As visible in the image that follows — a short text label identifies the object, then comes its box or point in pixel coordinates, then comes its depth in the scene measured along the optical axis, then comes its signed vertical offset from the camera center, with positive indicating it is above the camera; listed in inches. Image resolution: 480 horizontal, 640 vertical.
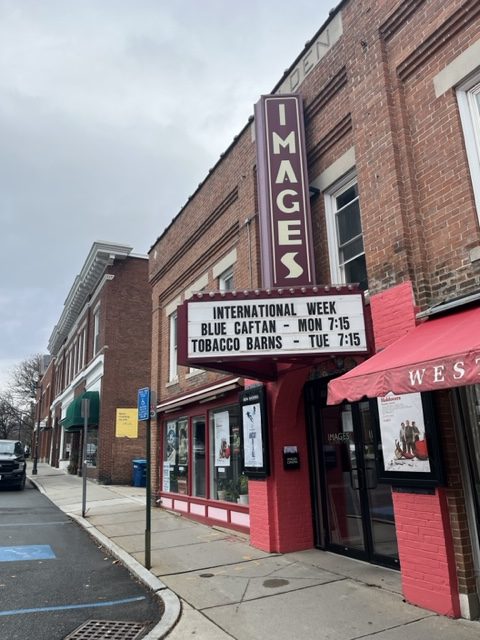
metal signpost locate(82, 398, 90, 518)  478.3 +43.0
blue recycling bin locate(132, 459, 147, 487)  752.3 -20.5
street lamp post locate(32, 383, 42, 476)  1909.6 +207.7
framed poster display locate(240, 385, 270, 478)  331.3 +14.6
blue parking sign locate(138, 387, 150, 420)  313.4 +32.7
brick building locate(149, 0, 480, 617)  207.5 +65.7
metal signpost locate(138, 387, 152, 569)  285.7 +23.9
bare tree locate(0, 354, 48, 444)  2768.2 +351.2
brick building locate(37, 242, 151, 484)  819.8 +169.6
